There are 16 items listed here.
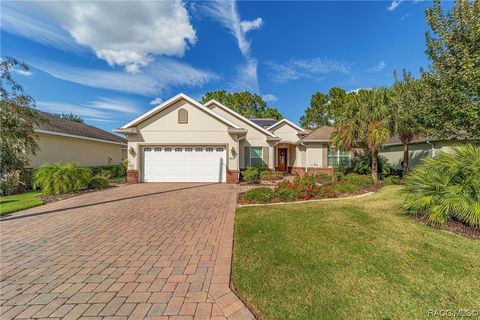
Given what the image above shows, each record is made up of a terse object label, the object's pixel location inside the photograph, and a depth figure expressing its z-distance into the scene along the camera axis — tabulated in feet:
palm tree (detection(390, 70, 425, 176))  32.50
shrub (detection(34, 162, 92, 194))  32.60
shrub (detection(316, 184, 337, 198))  30.01
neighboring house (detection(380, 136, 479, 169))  42.01
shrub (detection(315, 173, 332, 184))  45.57
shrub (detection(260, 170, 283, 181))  45.52
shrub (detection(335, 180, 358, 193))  33.19
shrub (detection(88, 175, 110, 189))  38.73
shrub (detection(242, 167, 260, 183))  45.11
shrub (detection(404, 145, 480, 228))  16.76
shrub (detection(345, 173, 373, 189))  37.14
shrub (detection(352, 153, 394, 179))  47.67
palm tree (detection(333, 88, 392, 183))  38.34
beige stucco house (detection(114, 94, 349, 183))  45.83
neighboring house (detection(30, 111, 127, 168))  44.62
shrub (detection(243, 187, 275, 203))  27.94
